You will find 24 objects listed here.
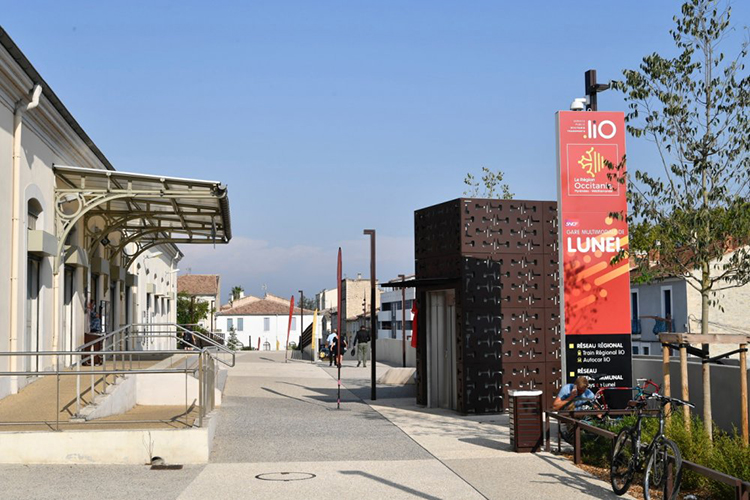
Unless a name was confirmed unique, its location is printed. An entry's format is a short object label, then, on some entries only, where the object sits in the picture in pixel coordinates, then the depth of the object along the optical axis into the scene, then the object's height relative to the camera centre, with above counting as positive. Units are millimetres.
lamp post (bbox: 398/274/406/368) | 33375 -1765
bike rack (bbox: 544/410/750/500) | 7973 -1604
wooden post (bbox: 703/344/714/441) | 9805 -1149
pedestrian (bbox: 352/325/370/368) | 36844 -1812
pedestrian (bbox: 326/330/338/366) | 38281 -2178
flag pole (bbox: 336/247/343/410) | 18806 +560
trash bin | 12117 -1696
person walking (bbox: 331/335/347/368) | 36334 -1909
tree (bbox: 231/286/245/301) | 165875 +2259
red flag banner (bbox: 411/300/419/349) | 19688 -446
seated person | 12852 -1416
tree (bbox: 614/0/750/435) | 10789 +1509
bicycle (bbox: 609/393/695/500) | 8469 -1621
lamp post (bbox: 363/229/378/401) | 20516 -99
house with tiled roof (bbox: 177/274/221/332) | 107412 +2283
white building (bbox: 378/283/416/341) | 112938 -1577
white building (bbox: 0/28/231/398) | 13719 +1987
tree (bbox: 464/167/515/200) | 35341 +4932
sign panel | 13578 +823
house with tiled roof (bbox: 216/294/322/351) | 109319 -2482
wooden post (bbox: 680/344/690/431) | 10156 -1027
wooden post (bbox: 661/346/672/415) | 10272 -842
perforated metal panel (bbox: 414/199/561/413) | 17156 +81
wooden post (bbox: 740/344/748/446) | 9422 -1075
